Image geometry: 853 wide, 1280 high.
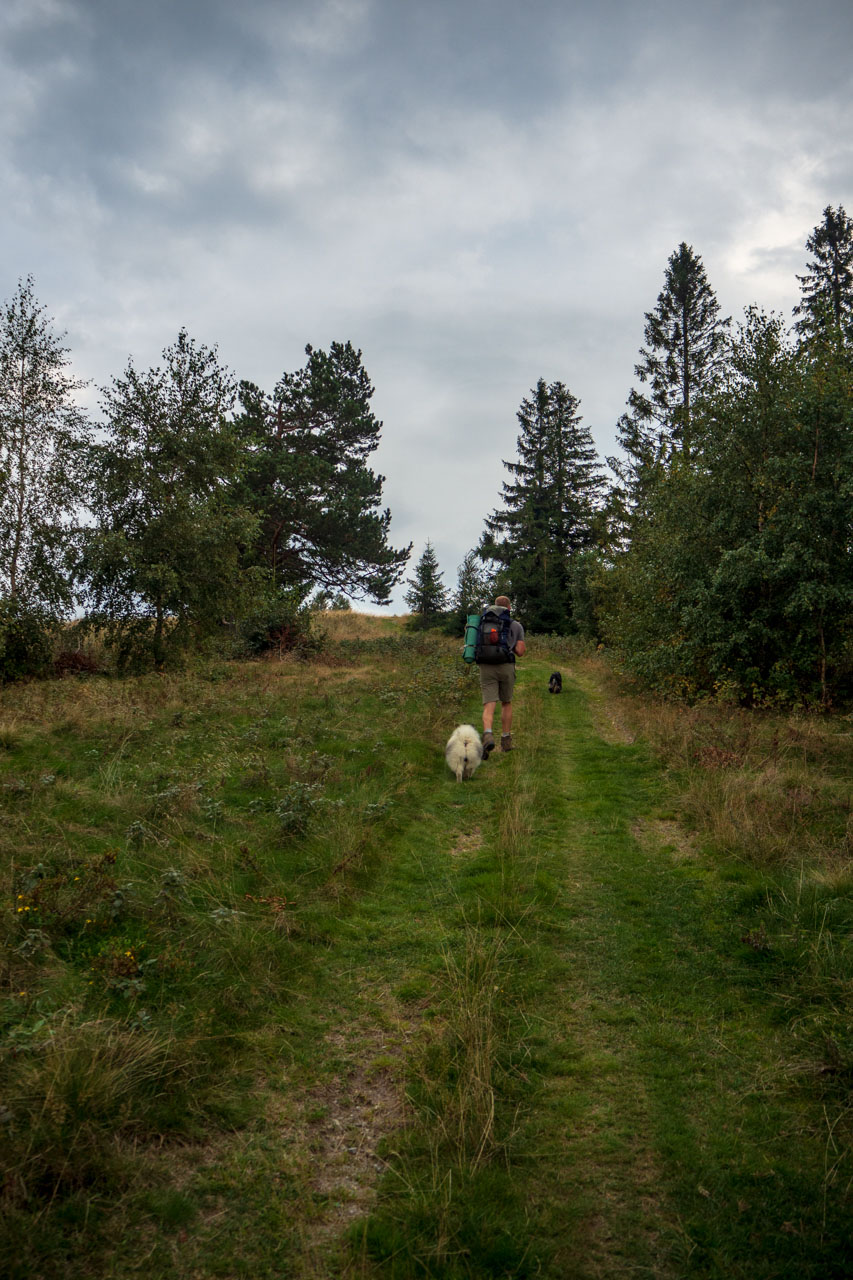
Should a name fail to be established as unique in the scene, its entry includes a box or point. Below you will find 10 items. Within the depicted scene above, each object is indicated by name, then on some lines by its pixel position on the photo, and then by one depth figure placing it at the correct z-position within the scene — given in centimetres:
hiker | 1052
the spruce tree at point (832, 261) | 2742
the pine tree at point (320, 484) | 2677
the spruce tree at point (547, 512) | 3672
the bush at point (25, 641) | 1667
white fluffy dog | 977
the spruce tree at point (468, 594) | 3222
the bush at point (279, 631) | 2300
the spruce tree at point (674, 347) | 3180
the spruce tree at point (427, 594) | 3666
